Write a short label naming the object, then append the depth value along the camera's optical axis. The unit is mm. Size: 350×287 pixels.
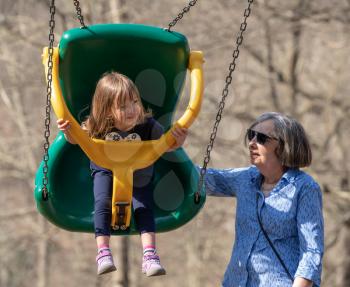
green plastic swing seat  8703
